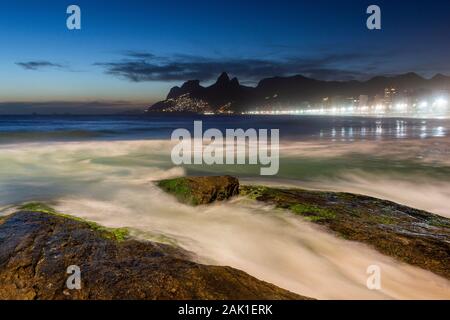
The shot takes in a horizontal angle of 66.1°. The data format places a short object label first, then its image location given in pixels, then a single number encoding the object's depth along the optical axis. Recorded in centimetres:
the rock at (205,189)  854
